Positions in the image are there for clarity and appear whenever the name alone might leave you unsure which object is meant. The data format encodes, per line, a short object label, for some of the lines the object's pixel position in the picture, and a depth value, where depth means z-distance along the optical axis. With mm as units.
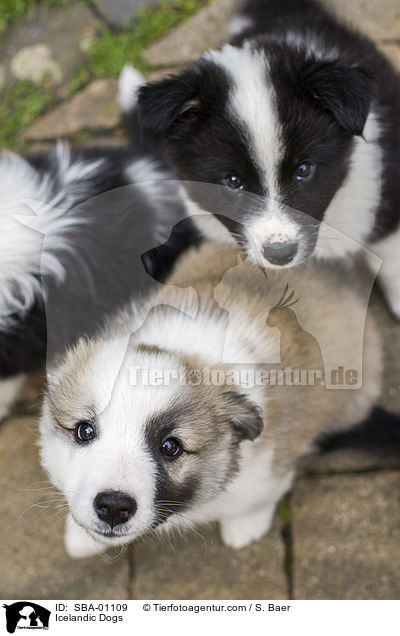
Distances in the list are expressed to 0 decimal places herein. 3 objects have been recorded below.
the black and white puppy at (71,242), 1195
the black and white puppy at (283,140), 1129
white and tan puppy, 1072
